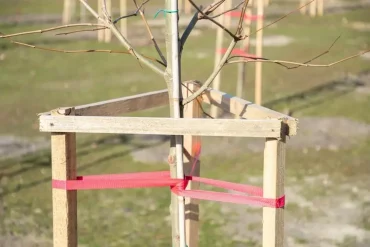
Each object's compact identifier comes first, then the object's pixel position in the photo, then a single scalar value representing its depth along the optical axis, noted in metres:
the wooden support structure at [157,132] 2.63
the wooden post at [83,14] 17.80
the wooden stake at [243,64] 8.66
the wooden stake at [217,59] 8.73
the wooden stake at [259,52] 8.56
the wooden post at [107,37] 15.08
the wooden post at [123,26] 15.57
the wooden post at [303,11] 19.64
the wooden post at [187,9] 19.29
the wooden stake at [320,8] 19.31
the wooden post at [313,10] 19.19
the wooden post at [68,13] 16.58
